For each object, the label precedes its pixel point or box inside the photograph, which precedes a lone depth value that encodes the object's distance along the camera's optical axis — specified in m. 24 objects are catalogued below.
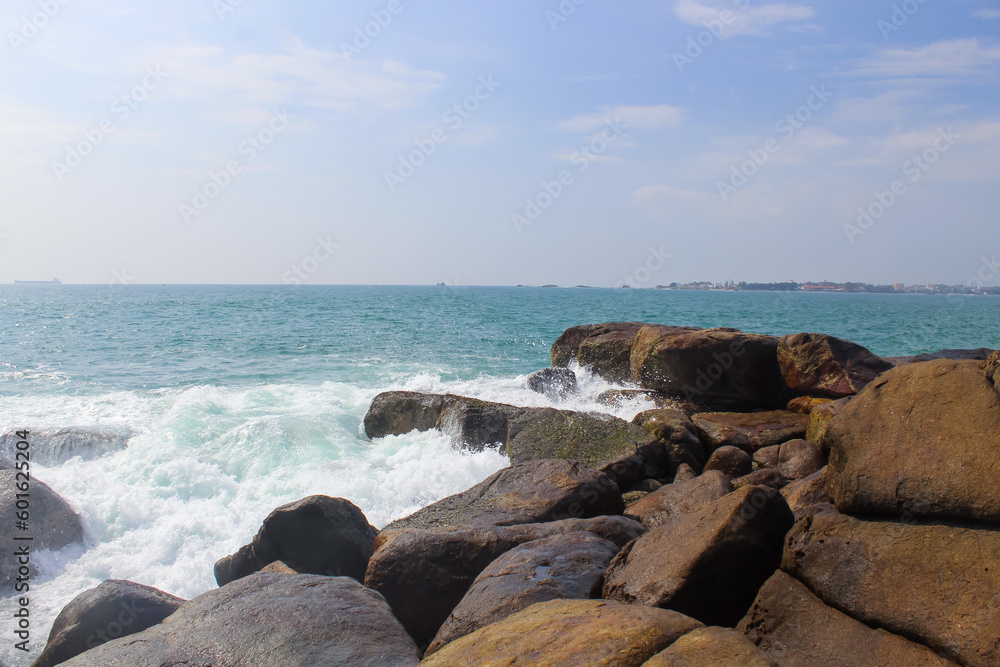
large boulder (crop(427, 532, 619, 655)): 4.22
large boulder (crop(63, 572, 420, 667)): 3.97
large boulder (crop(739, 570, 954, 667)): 3.29
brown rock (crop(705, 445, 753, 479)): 8.23
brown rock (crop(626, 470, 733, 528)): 6.16
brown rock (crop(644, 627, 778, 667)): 2.73
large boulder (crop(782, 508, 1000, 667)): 3.14
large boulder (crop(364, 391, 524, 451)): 10.44
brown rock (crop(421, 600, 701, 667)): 2.92
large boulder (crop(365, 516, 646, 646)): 5.14
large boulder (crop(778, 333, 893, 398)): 9.97
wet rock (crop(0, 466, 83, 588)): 7.10
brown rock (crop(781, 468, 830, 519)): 5.17
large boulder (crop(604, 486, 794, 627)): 3.97
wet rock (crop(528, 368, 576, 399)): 13.63
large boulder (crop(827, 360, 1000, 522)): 3.44
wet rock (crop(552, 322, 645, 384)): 13.98
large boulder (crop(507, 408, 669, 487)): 8.27
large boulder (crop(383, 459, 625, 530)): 6.37
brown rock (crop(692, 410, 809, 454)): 9.04
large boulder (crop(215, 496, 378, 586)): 6.28
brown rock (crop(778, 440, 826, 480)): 7.78
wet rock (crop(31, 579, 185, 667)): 5.22
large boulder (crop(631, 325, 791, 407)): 11.02
